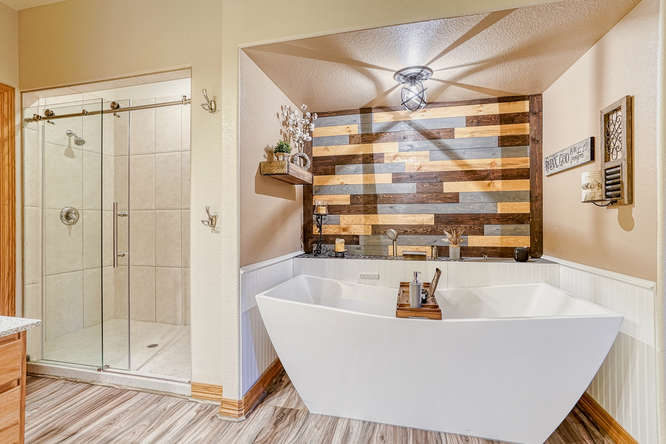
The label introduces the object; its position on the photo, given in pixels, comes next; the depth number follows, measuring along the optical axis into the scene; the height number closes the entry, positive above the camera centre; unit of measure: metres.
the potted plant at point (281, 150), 2.38 +0.55
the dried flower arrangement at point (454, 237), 2.69 -0.14
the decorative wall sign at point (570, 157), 2.00 +0.46
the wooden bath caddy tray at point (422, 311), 1.68 -0.51
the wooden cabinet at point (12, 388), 1.21 -0.68
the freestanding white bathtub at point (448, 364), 1.49 -0.76
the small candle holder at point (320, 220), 2.94 +0.01
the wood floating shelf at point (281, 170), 2.25 +0.38
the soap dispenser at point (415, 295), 1.78 -0.43
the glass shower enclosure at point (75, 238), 2.55 -0.15
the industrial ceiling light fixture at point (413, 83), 2.25 +1.08
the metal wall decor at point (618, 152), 1.65 +0.39
